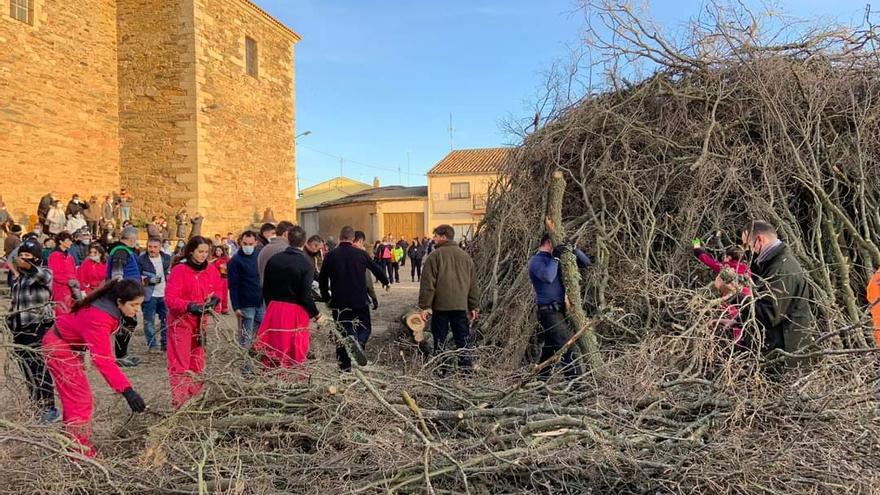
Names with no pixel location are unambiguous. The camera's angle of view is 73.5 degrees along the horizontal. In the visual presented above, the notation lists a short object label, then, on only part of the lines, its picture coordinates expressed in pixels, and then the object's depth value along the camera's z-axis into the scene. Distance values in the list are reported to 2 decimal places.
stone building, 14.86
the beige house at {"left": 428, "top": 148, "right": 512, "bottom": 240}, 32.38
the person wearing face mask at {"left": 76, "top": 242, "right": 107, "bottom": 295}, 6.58
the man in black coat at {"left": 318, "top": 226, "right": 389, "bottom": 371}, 5.61
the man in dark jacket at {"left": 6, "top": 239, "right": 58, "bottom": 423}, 3.81
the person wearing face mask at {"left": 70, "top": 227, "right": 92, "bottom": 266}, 8.92
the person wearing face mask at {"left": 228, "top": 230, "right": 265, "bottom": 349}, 5.90
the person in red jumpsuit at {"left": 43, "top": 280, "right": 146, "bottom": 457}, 3.29
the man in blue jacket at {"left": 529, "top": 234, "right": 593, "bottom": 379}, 4.96
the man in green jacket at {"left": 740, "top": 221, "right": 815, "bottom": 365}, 3.31
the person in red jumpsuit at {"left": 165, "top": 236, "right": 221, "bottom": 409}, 4.30
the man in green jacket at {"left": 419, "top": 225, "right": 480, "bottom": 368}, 5.57
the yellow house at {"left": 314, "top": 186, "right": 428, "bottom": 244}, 33.34
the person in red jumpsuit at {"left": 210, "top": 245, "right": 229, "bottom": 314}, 9.43
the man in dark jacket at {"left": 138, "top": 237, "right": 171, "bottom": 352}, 6.88
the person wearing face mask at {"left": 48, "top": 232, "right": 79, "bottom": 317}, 6.00
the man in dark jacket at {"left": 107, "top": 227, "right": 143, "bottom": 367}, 6.17
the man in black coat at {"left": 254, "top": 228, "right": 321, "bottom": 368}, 4.62
